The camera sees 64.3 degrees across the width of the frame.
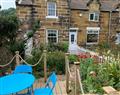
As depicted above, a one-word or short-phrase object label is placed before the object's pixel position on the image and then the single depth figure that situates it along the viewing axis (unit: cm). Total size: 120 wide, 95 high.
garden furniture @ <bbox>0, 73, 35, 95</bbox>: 215
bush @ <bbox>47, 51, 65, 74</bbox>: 550
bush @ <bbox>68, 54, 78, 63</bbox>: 657
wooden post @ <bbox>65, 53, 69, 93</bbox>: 354
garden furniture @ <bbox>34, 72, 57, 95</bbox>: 253
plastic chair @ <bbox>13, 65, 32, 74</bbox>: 327
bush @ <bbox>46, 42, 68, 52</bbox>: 856
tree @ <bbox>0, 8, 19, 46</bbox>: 528
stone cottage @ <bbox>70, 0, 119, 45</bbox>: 1056
